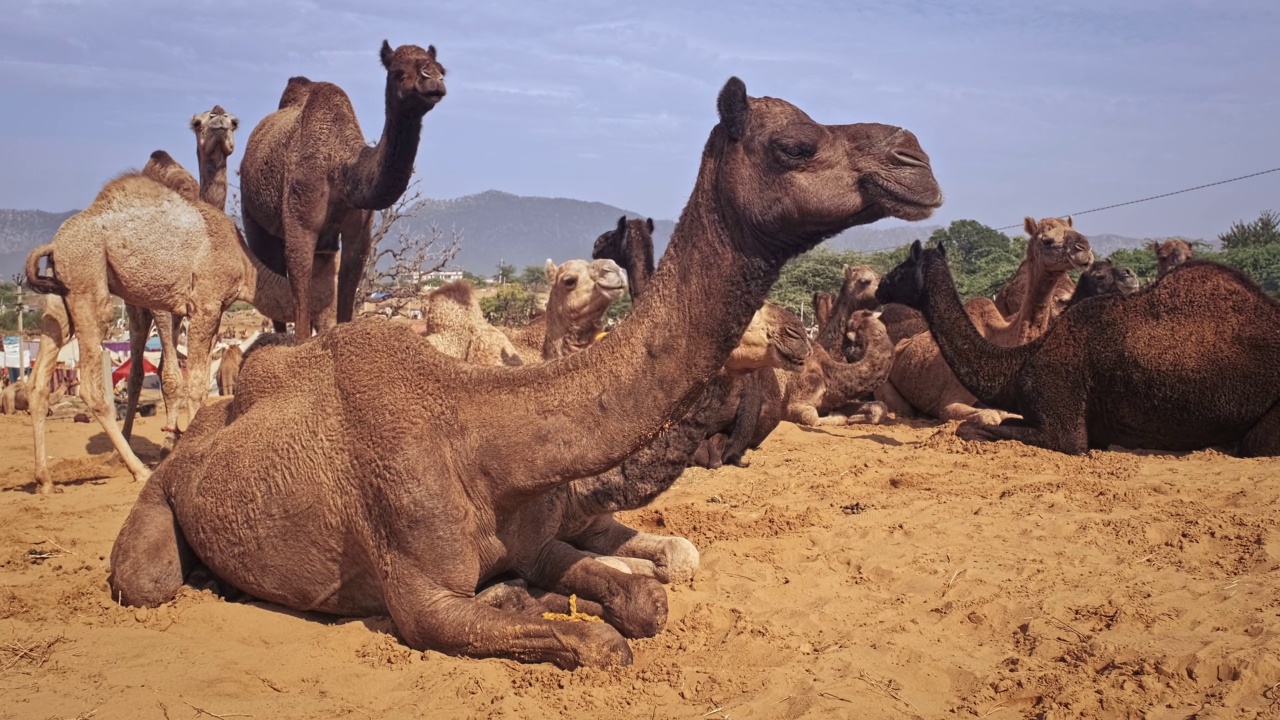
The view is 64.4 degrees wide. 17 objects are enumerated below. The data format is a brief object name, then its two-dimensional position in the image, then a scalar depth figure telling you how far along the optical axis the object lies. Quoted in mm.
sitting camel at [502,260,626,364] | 7435
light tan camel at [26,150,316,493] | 9102
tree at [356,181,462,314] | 16375
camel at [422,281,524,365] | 7973
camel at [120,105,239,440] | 11062
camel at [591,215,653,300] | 10148
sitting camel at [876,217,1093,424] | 12820
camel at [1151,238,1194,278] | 15124
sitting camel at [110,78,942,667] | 4047
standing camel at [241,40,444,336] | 7680
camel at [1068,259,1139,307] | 12805
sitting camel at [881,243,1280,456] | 9258
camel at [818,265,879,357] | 16359
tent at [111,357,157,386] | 19661
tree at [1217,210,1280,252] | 41562
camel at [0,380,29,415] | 16438
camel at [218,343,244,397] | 17188
